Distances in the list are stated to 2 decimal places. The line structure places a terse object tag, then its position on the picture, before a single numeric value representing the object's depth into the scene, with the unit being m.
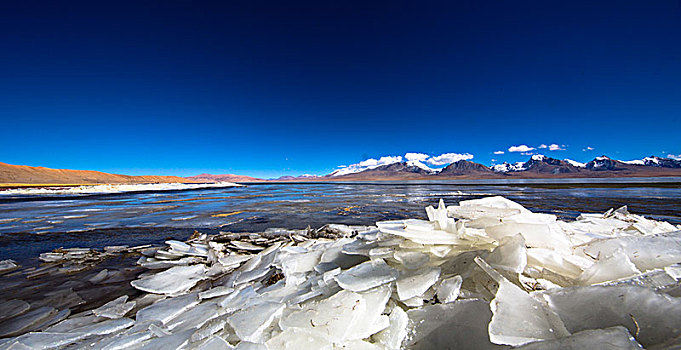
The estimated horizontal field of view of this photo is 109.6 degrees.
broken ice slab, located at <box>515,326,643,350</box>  0.68
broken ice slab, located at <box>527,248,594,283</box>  1.26
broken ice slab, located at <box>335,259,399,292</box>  1.32
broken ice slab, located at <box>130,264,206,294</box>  2.16
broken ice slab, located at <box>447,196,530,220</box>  1.89
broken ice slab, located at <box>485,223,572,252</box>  1.47
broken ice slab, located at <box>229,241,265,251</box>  3.26
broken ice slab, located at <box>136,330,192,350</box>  1.17
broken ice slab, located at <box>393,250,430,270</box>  1.42
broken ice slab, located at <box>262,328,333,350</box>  1.00
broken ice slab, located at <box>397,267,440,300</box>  1.20
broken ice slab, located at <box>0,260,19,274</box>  2.74
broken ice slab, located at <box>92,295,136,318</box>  1.77
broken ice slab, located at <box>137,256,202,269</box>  2.78
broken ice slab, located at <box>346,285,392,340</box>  1.08
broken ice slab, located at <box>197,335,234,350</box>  1.07
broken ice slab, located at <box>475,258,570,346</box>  0.83
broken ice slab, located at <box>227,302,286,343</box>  1.13
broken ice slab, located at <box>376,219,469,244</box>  1.47
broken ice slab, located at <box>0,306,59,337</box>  1.65
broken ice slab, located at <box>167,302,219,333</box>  1.42
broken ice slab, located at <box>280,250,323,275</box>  1.96
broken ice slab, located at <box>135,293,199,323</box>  1.64
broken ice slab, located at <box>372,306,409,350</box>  1.06
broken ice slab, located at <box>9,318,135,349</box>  1.37
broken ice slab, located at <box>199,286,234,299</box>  1.88
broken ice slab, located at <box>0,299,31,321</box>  1.84
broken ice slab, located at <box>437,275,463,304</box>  1.17
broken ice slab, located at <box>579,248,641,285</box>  1.08
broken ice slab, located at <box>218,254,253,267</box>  2.72
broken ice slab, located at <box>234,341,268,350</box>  1.02
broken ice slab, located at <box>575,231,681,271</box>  1.17
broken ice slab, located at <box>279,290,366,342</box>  1.06
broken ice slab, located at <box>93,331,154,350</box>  1.25
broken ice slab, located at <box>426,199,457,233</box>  1.60
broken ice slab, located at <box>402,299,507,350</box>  0.98
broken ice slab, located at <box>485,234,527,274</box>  1.19
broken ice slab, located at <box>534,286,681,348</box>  0.75
